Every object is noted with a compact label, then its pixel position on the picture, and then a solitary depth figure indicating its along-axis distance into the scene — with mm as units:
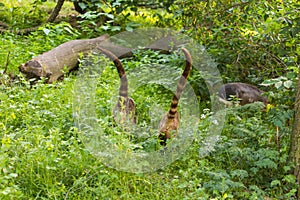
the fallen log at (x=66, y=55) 6090
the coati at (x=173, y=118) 4508
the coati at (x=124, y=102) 4555
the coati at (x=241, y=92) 5973
